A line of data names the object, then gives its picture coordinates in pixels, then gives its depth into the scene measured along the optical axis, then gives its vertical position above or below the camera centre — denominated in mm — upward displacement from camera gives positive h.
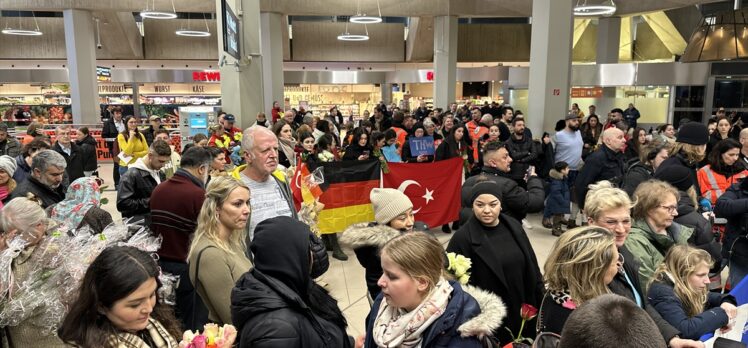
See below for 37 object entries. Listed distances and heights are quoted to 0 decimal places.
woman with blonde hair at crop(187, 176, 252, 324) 2676 -790
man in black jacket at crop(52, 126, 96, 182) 7969 -837
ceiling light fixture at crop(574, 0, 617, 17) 13742 +2482
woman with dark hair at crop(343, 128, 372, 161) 7996 -727
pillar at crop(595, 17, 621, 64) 18516 +2265
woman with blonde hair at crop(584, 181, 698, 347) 2436 -741
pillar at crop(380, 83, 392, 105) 25250 +409
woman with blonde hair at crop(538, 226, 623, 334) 2238 -742
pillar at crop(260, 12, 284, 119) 17500 +1512
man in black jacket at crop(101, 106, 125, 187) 13279 -653
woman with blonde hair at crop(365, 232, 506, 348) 1929 -791
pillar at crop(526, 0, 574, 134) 10930 +867
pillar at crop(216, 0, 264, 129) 10961 +646
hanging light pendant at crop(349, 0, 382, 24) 15495 +2484
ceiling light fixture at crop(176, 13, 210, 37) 17200 +2270
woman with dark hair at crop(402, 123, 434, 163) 9656 -989
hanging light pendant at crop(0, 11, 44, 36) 17005 +2347
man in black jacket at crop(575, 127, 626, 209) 6426 -761
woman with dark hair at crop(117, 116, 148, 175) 8602 -729
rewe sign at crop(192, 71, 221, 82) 22375 +1071
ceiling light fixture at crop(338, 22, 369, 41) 18250 +2272
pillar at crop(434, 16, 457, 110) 18828 +1582
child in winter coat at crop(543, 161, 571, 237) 7930 -1452
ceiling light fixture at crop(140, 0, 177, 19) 14453 +2448
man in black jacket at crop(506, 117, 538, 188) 7414 -737
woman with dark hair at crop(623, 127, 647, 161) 7566 -599
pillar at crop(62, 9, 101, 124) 16828 +1224
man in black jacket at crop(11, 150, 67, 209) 4328 -653
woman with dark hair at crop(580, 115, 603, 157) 10217 -595
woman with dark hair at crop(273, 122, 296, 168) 6914 -586
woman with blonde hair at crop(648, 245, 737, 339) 2623 -1020
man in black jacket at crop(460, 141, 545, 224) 3822 -743
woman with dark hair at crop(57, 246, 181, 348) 1903 -766
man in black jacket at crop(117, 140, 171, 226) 4578 -738
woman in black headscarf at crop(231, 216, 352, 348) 1919 -747
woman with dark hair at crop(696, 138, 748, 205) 4961 -666
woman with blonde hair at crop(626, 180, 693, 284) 3074 -757
